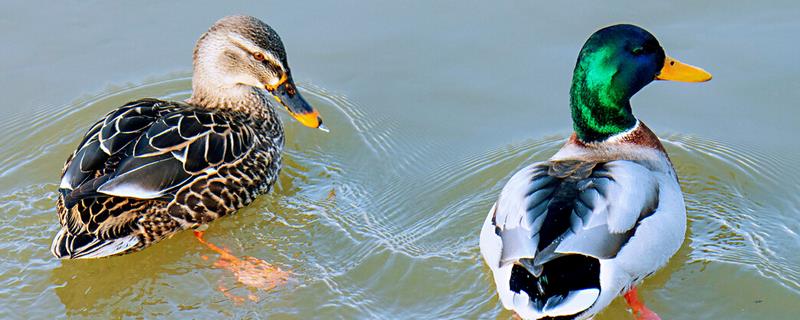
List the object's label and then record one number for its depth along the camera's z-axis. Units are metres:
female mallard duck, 11.24
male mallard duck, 9.60
